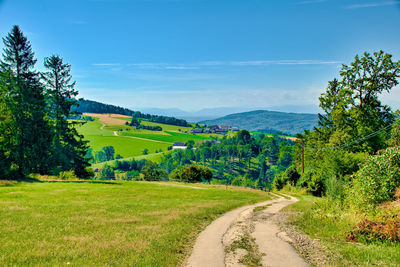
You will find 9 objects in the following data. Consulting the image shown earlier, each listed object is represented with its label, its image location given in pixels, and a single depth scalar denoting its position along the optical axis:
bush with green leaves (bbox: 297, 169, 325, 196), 48.94
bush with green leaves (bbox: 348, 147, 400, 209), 17.89
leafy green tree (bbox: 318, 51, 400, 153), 49.06
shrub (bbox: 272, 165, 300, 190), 63.34
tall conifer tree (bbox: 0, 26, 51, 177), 42.88
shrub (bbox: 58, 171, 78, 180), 50.71
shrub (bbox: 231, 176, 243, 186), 146.80
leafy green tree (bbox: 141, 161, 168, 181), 83.31
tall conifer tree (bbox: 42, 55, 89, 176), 52.72
